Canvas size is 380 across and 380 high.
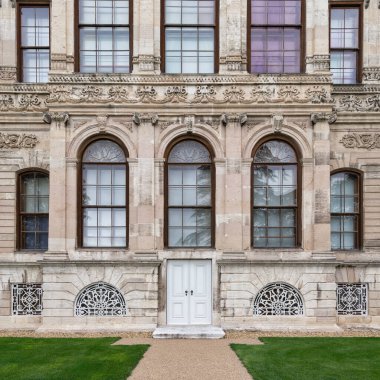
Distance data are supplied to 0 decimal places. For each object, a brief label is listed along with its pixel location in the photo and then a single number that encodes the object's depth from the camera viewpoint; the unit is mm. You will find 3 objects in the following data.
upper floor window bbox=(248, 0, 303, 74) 15789
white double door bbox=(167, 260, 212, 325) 15227
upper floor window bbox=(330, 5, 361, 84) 16609
